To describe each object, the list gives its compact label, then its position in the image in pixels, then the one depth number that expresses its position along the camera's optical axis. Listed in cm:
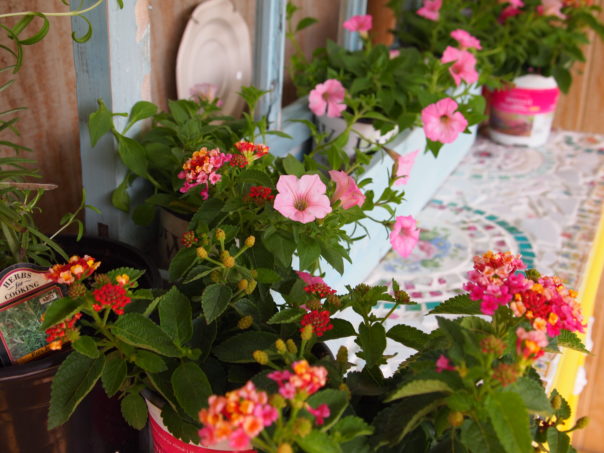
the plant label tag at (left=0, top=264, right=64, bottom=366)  64
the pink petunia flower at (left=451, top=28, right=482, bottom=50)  128
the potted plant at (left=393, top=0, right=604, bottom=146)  155
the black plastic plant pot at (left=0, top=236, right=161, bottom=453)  60
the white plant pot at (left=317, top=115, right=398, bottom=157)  115
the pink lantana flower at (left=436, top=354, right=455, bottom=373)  50
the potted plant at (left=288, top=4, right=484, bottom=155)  105
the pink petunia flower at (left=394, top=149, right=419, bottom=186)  90
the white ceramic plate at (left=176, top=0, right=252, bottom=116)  102
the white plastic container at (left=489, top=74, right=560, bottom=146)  166
